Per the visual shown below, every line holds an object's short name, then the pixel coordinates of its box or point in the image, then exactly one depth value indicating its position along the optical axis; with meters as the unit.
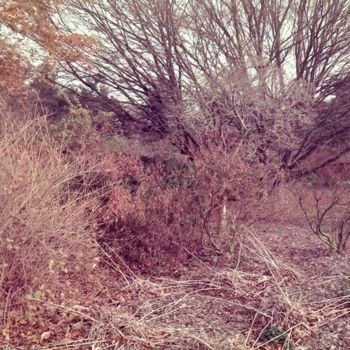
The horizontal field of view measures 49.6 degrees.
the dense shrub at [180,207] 5.88
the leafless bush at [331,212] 7.05
